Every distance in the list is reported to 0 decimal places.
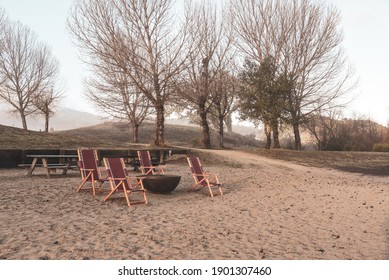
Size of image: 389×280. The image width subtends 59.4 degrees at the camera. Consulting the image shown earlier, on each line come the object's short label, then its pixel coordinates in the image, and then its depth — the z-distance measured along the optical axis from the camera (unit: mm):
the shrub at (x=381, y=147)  25812
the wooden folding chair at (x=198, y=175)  9578
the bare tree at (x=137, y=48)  20234
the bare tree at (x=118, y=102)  24677
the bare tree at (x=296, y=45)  25672
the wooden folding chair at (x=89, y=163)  8859
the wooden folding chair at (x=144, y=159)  11477
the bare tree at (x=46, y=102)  34781
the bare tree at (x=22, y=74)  30359
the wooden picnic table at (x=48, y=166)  11158
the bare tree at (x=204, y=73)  24422
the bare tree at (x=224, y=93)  27266
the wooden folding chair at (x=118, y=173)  7823
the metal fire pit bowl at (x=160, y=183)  8867
